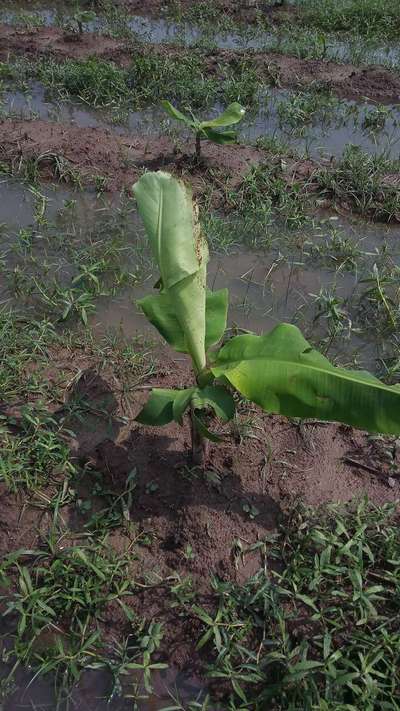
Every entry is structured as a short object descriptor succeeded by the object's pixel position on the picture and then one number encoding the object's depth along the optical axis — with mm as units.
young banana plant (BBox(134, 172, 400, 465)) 1678
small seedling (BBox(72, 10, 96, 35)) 5882
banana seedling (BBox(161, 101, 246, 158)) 3675
